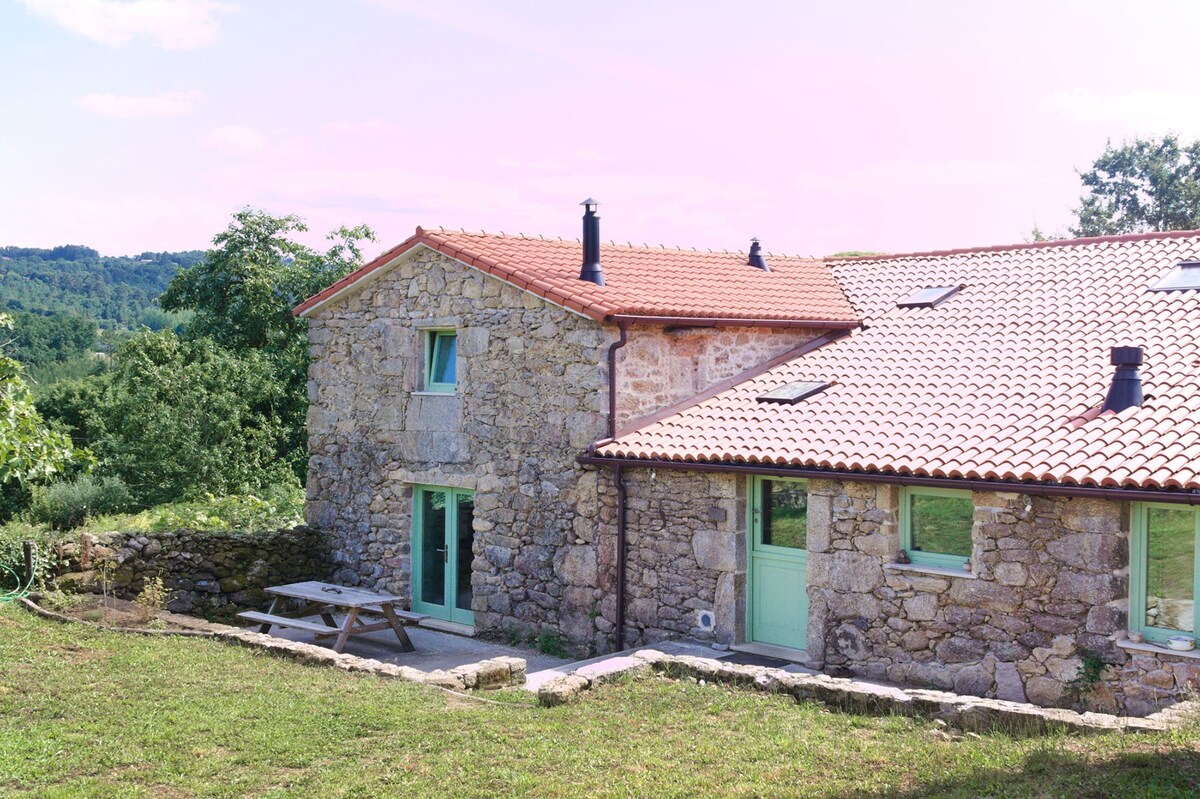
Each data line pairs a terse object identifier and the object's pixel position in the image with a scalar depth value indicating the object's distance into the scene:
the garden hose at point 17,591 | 12.19
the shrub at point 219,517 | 15.59
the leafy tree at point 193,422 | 23.16
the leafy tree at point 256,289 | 27.44
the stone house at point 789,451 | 8.97
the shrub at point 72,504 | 18.09
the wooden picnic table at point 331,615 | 12.09
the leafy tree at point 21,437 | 10.82
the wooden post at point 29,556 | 12.52
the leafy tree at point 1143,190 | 34.75
